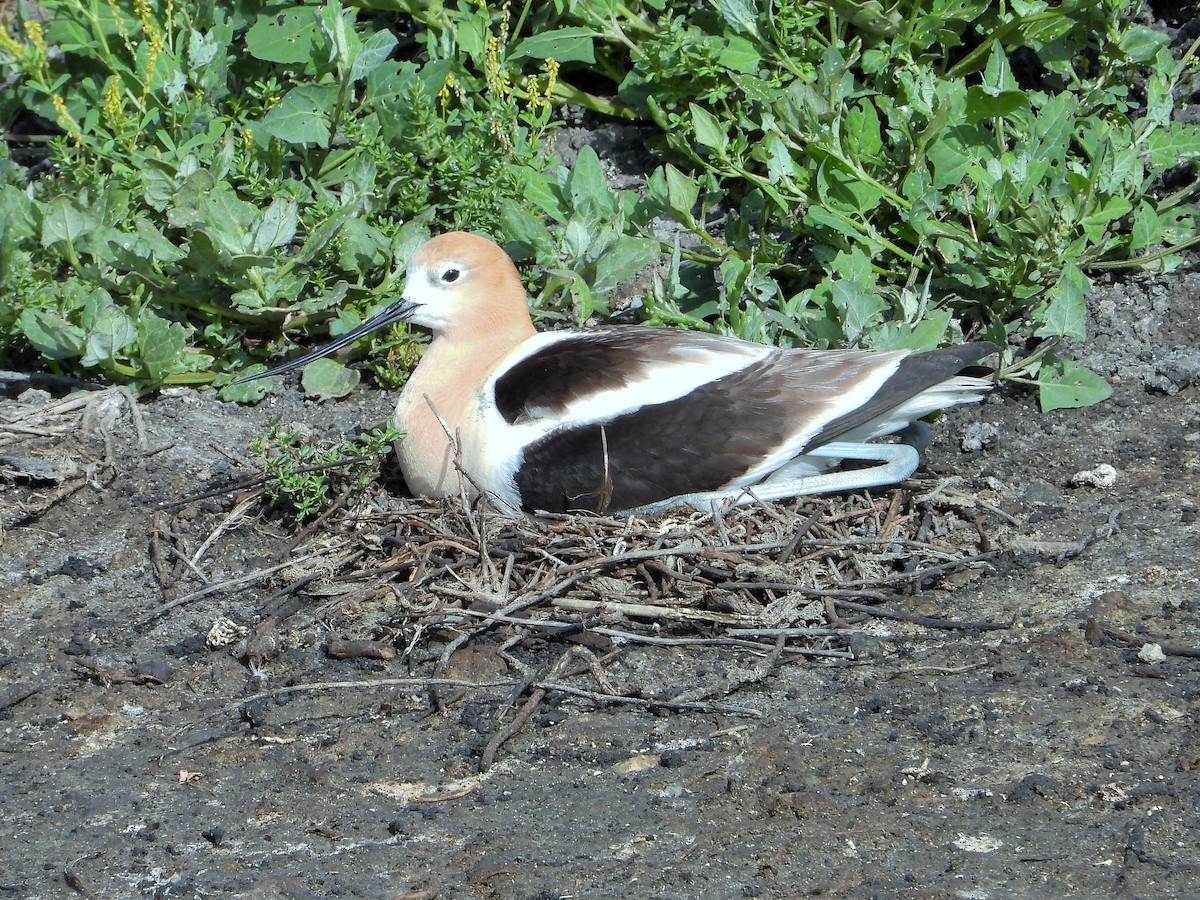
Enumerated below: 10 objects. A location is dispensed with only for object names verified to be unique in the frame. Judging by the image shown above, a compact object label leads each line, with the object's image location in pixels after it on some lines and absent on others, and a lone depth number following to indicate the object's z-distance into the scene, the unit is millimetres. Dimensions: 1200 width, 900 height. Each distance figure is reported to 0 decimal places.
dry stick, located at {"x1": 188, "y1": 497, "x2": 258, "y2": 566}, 8555
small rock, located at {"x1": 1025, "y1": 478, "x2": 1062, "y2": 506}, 8656
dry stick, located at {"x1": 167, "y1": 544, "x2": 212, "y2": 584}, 8367
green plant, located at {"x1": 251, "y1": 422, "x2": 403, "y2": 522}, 8664
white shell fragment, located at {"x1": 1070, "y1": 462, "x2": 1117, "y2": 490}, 8711
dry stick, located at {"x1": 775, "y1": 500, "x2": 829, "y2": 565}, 8047
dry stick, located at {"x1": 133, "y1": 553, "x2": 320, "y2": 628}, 8016
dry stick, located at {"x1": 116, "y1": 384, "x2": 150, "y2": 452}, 9656
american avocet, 8484
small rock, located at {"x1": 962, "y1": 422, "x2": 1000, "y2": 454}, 9445
